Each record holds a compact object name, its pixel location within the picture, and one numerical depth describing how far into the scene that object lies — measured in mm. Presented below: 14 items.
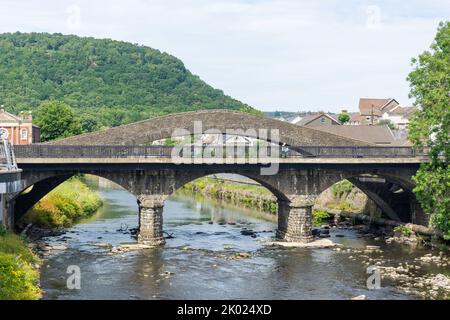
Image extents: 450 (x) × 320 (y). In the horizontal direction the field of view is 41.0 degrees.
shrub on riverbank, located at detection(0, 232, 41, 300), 33719
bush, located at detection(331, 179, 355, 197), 74225
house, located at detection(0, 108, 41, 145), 91062
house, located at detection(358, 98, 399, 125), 164500
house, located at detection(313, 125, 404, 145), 94375
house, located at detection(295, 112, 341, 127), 141250
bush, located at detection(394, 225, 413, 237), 57288
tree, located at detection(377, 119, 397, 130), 136725
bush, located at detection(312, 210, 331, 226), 69181
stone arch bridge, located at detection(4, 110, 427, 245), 50656
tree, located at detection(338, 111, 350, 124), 155750
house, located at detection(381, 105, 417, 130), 147625
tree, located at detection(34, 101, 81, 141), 98188
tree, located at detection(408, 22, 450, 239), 48000
